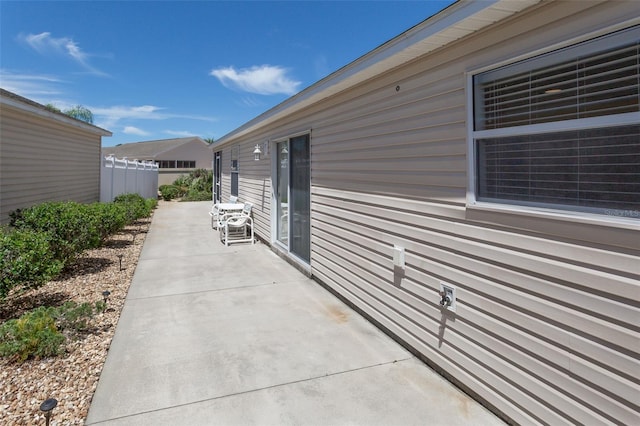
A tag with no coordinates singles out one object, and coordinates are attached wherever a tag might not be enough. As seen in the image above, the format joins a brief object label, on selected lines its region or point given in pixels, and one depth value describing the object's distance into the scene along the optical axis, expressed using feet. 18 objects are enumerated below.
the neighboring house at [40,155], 21.11
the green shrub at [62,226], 16.10
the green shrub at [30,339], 9.12
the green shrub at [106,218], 19.66
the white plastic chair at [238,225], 26.03
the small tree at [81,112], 141.49
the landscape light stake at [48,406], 6.34
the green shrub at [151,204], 41.00
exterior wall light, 25.54
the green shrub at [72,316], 10.65
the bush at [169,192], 67.92
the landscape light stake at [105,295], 12.85
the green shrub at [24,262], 11.24
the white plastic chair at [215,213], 32.87
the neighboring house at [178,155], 90.74
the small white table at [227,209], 29.58
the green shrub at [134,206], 31.30
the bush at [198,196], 65.77
